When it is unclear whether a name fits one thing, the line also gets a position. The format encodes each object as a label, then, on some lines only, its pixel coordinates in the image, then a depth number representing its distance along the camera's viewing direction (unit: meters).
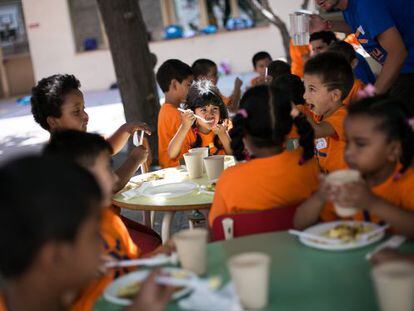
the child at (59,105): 3.42
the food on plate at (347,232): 1.84
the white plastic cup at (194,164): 3.33
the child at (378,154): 2.03
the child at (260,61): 7.47
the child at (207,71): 5.79
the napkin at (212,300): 1.36
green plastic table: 1.51
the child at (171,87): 4.47
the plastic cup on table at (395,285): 1.28
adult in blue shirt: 3.32
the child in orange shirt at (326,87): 3.42
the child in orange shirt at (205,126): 4.01
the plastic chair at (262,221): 2.17
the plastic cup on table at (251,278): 1.43
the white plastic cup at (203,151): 3.39
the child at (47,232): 1.28
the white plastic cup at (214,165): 3.21
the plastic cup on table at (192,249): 1.70
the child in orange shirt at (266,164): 2.30
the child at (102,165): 2.01
